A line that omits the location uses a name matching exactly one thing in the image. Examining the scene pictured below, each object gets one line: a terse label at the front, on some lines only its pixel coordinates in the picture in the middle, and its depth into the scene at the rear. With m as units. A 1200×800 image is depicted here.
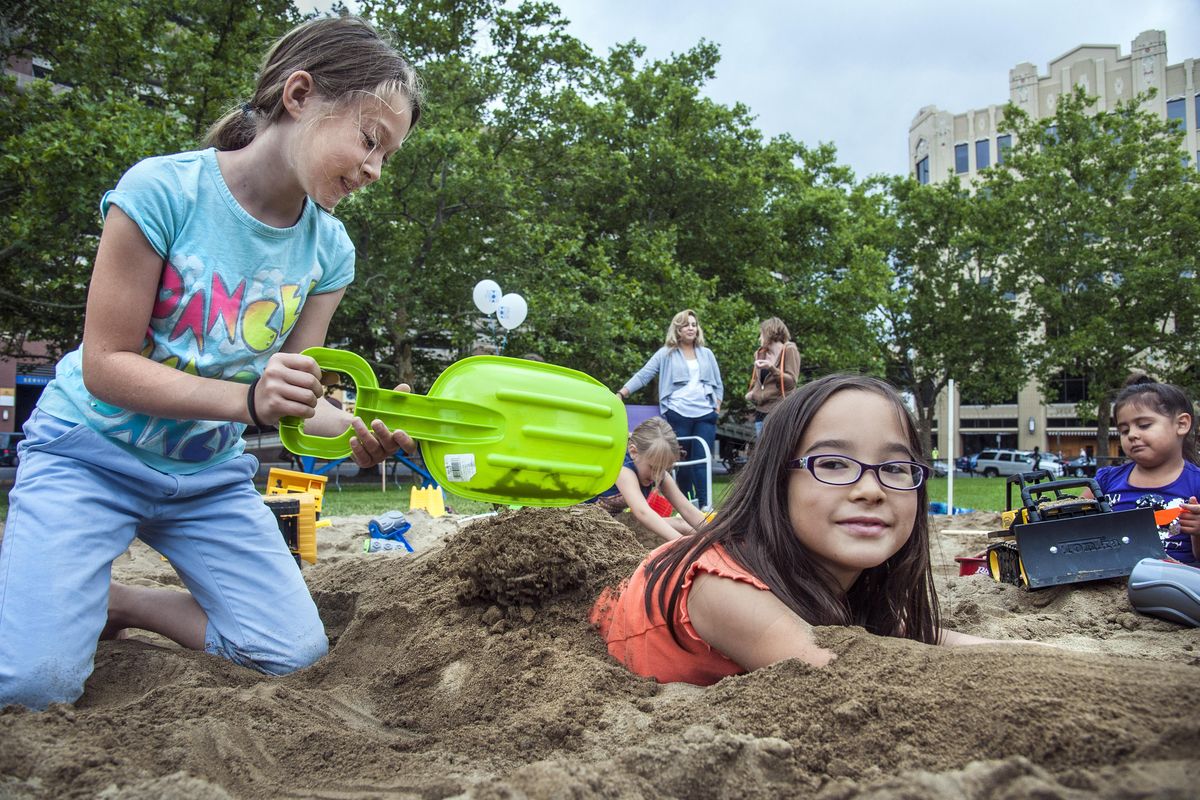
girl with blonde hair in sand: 3.90
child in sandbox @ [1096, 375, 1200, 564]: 3.46
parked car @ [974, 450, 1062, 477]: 32.59
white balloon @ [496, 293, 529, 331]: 11.42
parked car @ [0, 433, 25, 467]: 19.52
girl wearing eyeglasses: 1.47
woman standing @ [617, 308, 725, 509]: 6.48
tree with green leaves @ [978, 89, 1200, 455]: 21.05
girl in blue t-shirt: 1.76
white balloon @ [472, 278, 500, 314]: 11.73
